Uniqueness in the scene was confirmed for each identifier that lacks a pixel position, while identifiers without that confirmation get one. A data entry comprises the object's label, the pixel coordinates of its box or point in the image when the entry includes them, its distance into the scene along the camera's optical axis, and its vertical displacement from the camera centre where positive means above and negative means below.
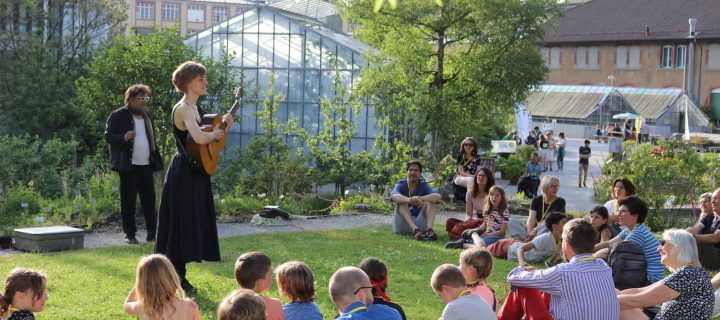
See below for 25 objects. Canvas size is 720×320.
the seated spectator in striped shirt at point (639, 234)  8.78 -0.96
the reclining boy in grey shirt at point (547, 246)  10.98 -1.36
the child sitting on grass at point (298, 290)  6.00 -1.05
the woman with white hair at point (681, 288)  6.68 -1.07
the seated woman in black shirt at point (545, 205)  11.97 -0.96
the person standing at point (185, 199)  8.41 -0.70
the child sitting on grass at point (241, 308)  5.02 -0.97
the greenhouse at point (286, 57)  27.36 +1.82
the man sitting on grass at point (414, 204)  13.30 -1.10
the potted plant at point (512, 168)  30.89 -1.33
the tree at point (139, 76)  21.16 +0.90
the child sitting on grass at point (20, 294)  5.89 -1.09
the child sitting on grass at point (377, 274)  6.46 -1.00
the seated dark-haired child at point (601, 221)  10.48 -0.99
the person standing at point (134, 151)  11.41 -0.40
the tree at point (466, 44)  28.77 +2.45
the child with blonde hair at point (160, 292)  5.79 -1.04
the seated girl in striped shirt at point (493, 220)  12.19 -1.18
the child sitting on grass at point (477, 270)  6.61 -0.98
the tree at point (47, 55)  25.19 +1.62
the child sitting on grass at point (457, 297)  5.91 -1.06
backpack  8.12 -1.15
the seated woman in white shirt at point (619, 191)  11.11 -0.70
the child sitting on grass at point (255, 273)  6.16 -0.96
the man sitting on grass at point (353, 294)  5.67 -1.00
